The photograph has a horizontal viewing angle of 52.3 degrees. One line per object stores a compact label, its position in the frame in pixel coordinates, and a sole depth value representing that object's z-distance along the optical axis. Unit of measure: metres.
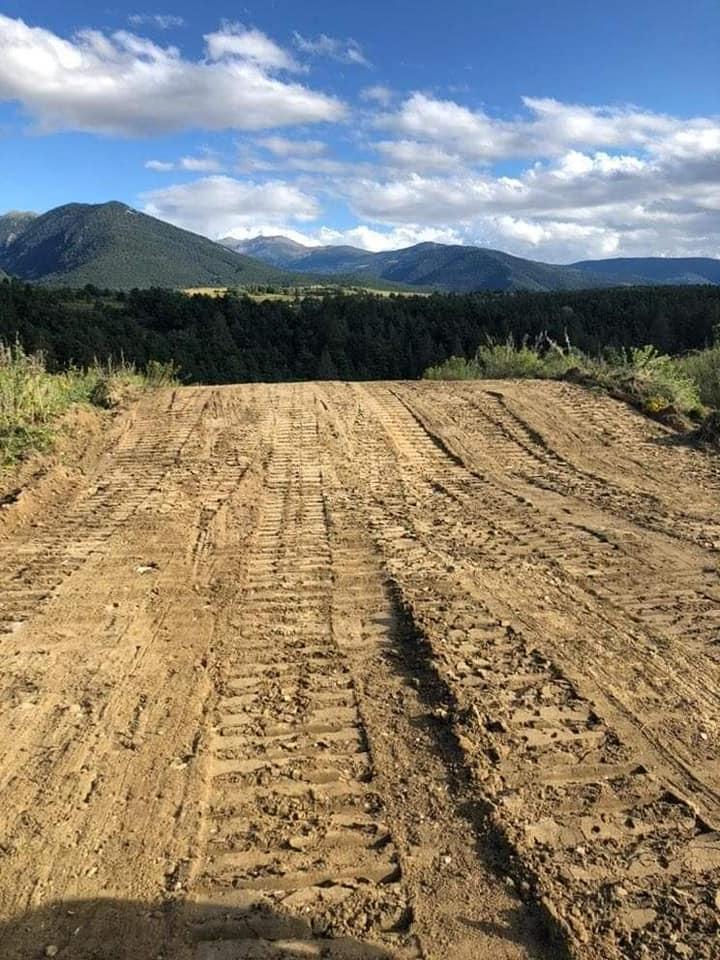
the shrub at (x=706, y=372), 13.84
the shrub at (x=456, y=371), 16.09
